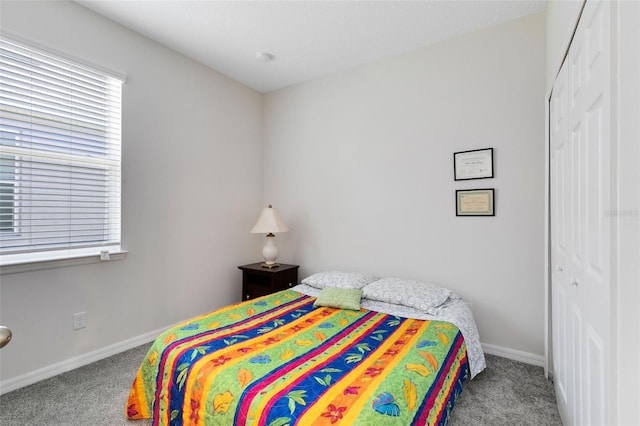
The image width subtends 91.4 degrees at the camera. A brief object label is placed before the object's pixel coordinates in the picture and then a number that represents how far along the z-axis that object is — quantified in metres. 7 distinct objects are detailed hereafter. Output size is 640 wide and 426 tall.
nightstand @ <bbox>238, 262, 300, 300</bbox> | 3.16
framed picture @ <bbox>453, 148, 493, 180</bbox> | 2.49
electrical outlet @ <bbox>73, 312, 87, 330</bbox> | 2.25
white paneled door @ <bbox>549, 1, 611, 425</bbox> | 0.94
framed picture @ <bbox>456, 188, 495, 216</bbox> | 2.48
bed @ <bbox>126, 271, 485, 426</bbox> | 1.21
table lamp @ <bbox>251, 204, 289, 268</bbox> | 3.26
